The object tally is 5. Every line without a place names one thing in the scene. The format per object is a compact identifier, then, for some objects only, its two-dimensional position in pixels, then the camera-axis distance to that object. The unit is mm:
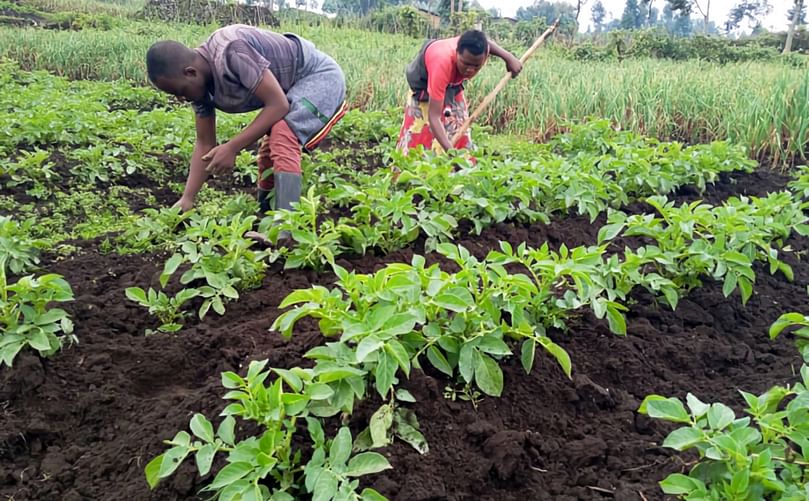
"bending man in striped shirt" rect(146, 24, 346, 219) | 3211
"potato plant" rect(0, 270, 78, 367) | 2133
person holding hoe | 4301
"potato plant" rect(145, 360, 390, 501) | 1491
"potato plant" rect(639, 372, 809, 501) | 1431
